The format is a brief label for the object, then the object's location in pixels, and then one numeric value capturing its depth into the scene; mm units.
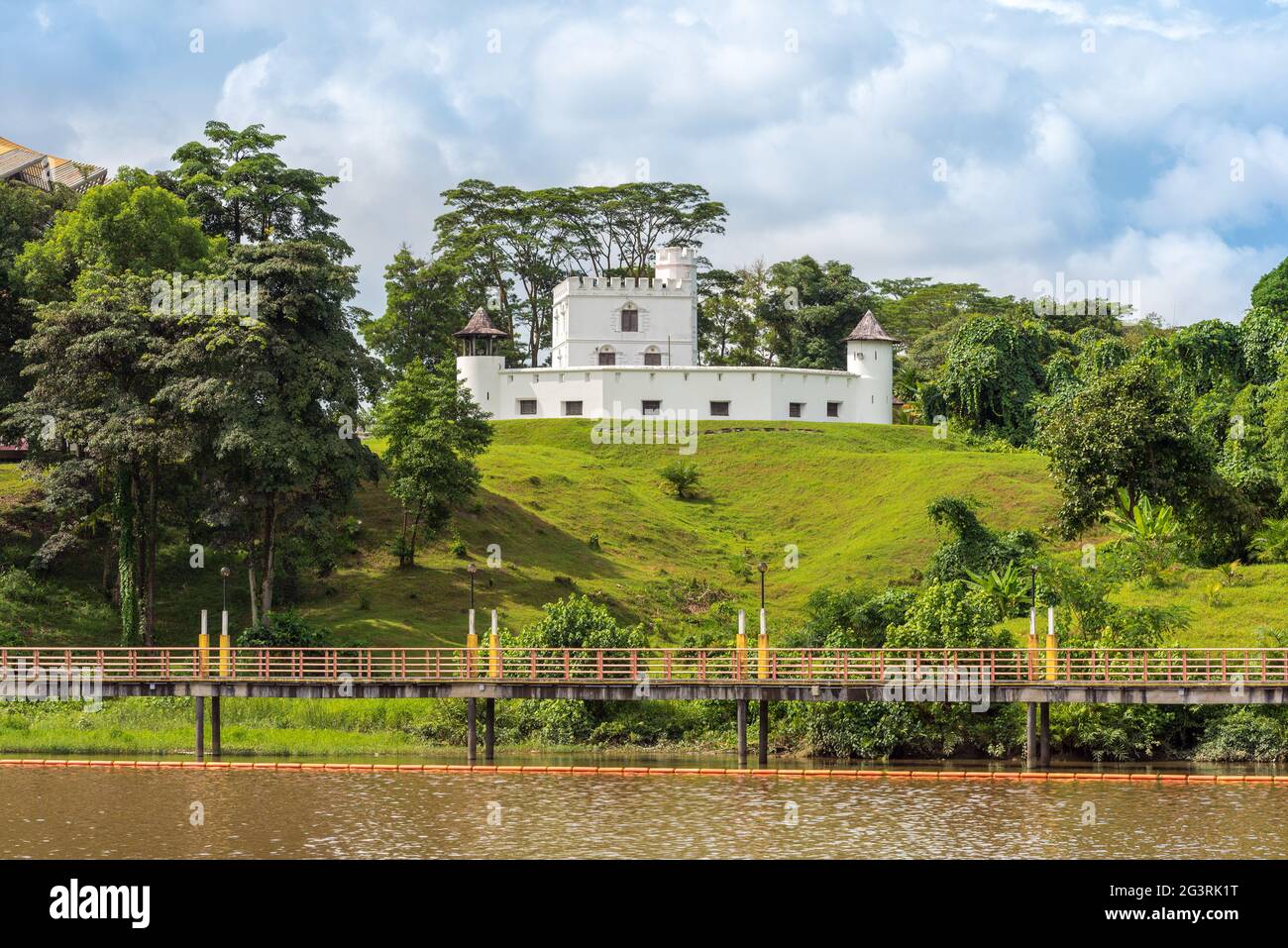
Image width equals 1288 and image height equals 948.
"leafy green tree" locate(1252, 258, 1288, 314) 114500
